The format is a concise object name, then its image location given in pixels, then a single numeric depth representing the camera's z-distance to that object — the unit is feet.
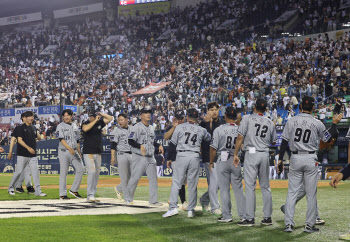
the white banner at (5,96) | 143.02
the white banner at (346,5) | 112.00
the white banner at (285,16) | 121.39
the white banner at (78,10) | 193.48
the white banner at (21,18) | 212.41
